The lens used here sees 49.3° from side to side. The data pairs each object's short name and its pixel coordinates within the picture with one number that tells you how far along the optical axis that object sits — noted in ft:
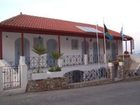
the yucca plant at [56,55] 31.49
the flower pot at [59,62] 33.21
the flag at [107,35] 39.70
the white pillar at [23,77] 26.51
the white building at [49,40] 33.20
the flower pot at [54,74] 28.89
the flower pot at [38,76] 27.70
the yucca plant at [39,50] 29.20
